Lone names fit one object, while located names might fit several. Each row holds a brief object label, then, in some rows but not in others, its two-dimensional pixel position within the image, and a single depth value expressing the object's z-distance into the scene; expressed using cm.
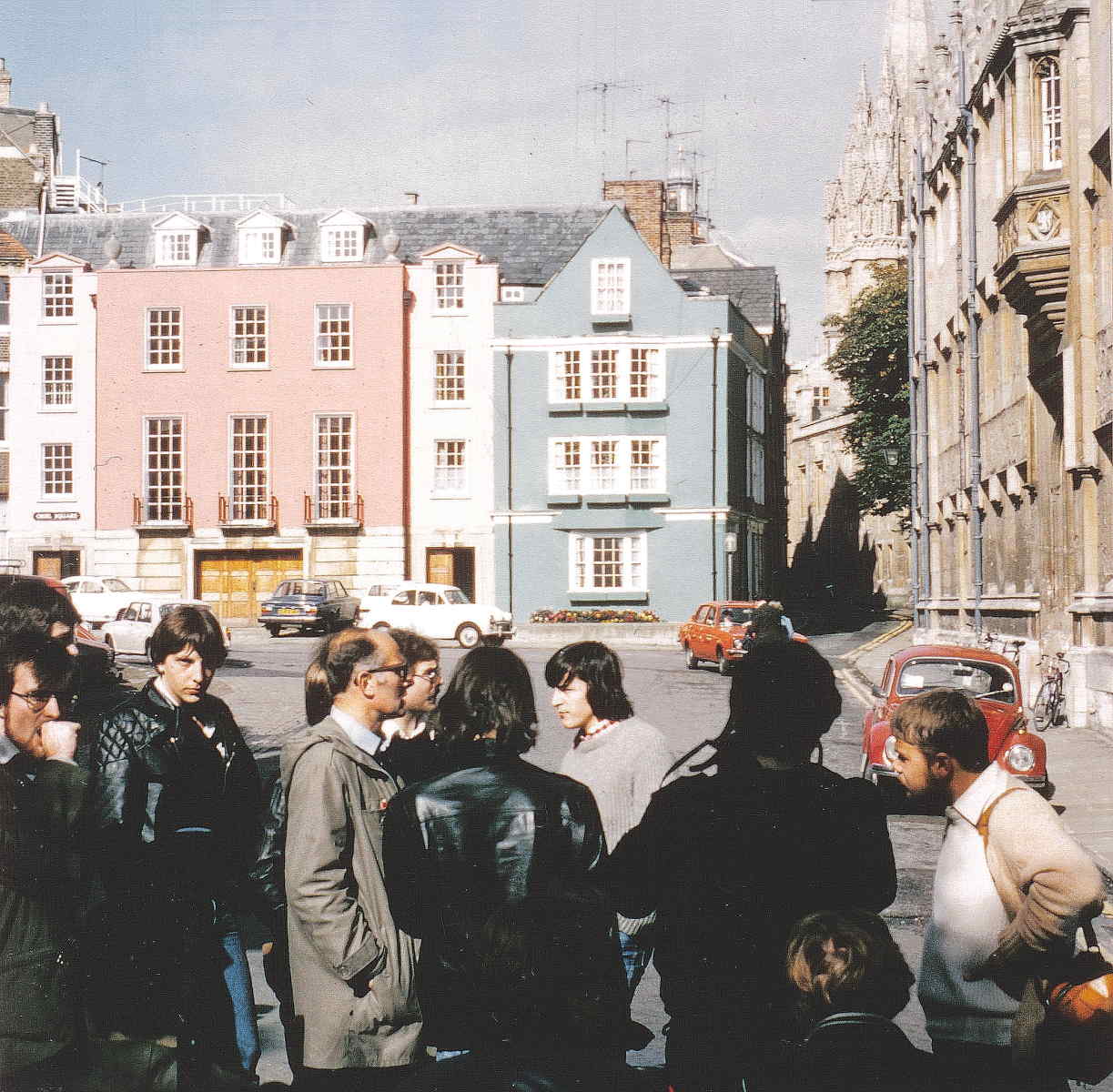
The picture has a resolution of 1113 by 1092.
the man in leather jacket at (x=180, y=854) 464
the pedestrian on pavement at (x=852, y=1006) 323
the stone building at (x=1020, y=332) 1997
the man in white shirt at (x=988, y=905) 374
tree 5003
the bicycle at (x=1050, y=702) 1972
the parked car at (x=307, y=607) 3841
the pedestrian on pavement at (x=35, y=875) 392
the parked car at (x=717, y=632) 2930
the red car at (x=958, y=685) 1328
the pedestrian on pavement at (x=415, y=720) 526
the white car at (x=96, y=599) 3484
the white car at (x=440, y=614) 3803
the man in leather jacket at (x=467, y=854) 392
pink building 4275
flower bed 4184
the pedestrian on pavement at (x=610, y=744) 507
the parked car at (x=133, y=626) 2898
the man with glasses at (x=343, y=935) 414
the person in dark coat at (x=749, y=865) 366
